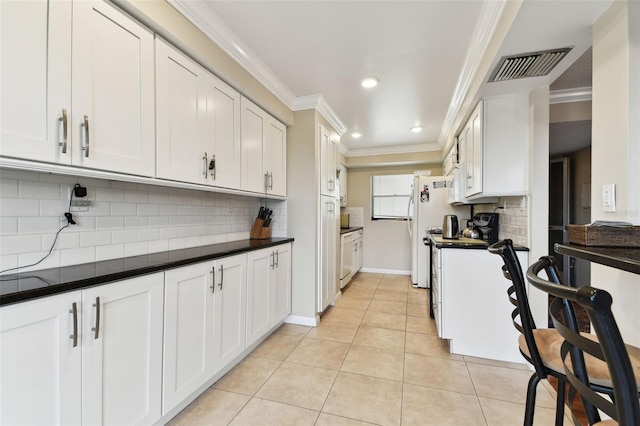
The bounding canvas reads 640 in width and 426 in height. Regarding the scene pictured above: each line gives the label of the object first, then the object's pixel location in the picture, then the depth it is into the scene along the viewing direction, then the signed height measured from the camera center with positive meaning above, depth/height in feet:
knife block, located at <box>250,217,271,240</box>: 9.66 -0.61
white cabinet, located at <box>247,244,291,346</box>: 7.62 -2.35
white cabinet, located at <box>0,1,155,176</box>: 3.47 +1.84
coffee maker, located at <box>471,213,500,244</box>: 9.38 -0.48
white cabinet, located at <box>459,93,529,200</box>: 7.62 +1.92
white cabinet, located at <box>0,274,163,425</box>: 3.15 -1.93
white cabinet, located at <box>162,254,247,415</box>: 5.08 -2.34
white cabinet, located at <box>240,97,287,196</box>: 8.05 +1.98
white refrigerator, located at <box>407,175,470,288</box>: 14.56 +0.07
